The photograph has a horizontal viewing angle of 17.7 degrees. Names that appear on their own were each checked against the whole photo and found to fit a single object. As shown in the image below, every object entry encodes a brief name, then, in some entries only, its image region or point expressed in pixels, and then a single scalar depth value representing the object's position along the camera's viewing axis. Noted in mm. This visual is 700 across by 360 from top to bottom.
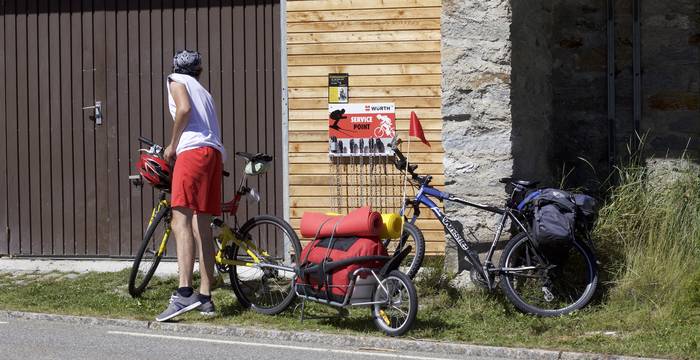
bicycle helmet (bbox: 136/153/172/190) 16484
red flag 16934
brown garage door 19783
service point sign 18722
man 15321
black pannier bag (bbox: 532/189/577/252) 15364
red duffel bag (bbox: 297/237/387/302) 14710
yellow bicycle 15902
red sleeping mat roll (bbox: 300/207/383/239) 14812
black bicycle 15771
